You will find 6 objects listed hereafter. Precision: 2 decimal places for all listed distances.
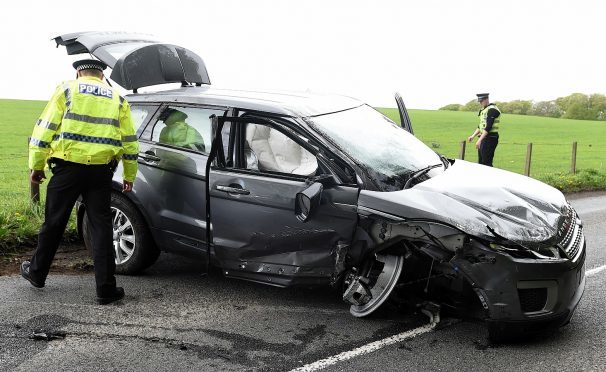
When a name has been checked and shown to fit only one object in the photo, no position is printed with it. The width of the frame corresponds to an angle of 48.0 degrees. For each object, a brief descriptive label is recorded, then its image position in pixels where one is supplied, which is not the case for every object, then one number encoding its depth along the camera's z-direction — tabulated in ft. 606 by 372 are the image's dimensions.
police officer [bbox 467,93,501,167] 46.37
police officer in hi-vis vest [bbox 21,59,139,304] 16.84
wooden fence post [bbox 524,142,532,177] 53.18
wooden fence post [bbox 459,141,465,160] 52.30
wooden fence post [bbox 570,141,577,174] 57.74
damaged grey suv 14.58
